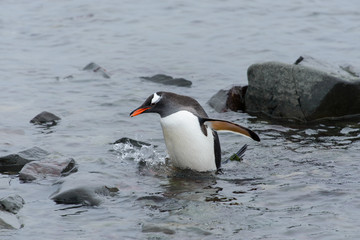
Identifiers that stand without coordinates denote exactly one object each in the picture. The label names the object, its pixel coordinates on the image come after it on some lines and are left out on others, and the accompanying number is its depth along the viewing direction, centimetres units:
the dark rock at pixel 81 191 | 1274
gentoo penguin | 1474
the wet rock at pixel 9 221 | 1138
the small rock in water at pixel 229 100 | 2019
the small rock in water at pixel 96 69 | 2419
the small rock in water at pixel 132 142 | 1681
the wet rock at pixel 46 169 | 1409
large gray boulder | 1892
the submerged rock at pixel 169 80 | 2297
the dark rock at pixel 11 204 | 1209
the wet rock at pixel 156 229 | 1134
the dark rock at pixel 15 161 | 1473
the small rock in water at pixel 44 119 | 1872
